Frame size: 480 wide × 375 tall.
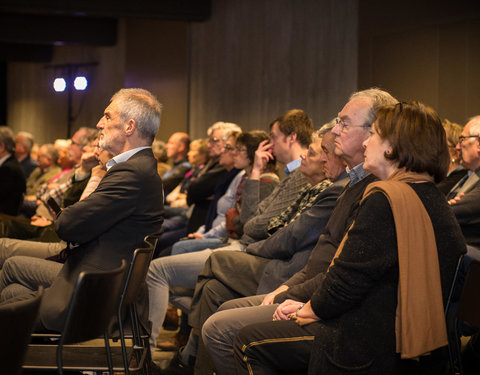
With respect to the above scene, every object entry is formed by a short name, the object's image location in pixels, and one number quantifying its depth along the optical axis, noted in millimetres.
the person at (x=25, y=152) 9242
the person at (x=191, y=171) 6617
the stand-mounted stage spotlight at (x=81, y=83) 13164
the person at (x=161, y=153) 7500
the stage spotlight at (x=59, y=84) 13386
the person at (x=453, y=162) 4410
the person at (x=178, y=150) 7654
